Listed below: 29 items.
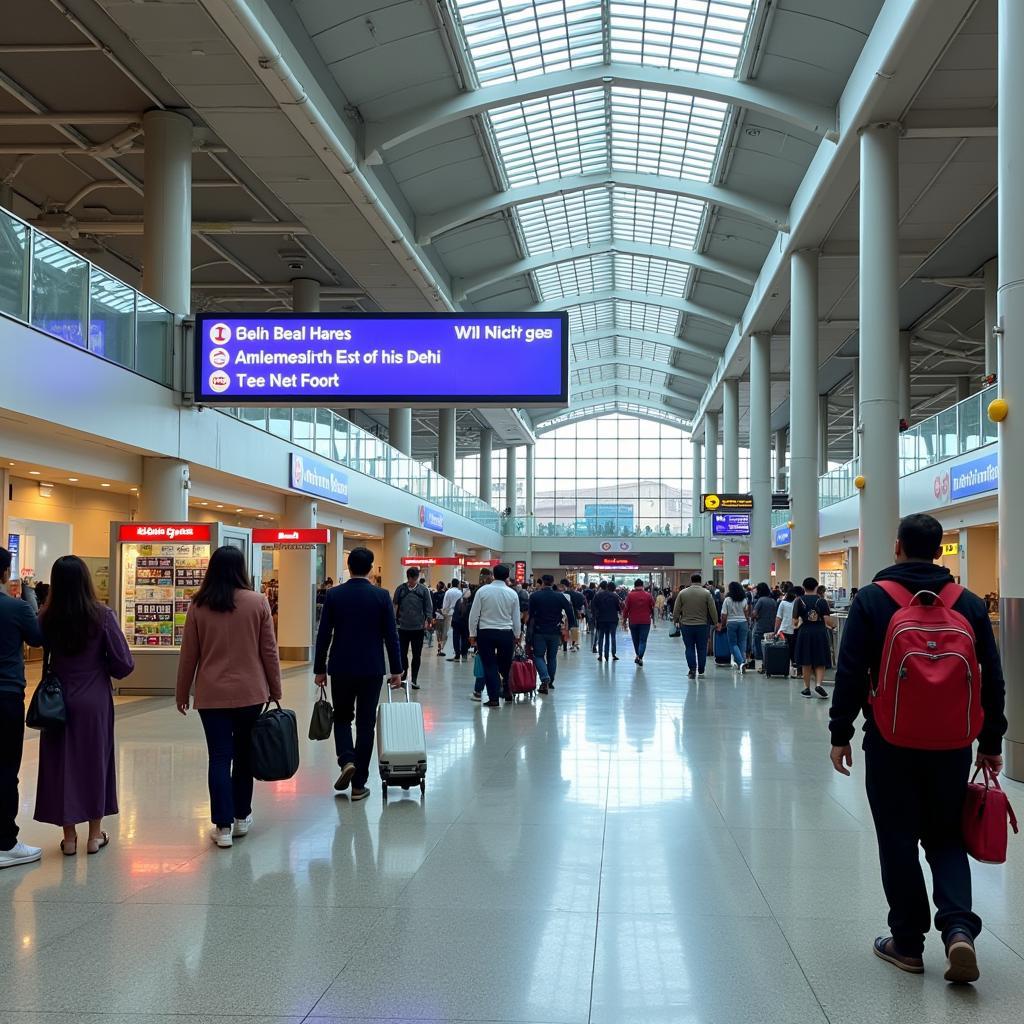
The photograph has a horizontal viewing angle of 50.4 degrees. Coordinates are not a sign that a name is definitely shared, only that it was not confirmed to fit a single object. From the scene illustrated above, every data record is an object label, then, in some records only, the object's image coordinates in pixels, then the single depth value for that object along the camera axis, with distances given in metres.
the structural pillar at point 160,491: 15.00
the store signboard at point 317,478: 19.98
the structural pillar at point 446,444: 41.00
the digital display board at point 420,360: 11.91
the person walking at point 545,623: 15.30
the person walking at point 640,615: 20.91
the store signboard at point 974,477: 18.64
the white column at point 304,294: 26.11
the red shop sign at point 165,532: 14.34
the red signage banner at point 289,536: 18.64
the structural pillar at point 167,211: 15.48
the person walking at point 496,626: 12.45
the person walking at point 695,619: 17.69
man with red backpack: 3.97
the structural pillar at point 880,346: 16.52
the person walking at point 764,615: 20.19
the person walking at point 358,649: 7.44
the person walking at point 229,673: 6.24
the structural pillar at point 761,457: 30.52
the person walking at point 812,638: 15.36
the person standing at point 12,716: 5.73
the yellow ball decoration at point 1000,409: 8.80
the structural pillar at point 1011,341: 8.37
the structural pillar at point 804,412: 23.73
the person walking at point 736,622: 20.48
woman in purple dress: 5.86
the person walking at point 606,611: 21.36
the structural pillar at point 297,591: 21.38
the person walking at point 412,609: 14.80
